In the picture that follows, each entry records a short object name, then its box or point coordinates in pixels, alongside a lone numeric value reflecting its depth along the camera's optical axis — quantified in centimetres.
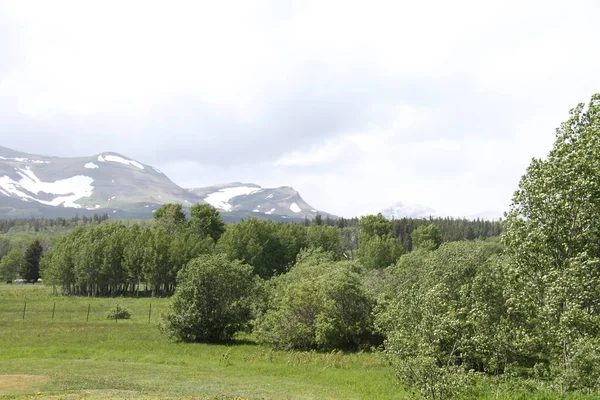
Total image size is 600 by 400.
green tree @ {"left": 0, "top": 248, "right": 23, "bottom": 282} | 14862
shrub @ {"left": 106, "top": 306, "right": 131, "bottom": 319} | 6022
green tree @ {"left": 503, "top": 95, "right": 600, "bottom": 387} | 1655
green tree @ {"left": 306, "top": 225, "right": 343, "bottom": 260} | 12769
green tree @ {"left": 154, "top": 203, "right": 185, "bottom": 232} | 12769
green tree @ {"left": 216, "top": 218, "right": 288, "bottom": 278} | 10619
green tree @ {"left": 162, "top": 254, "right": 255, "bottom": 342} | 4638
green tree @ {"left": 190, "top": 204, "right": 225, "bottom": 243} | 12288
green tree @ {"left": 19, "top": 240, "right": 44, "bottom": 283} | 14388
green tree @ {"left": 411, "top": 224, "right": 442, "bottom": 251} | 15636
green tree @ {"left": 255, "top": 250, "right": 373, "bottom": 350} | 4344
